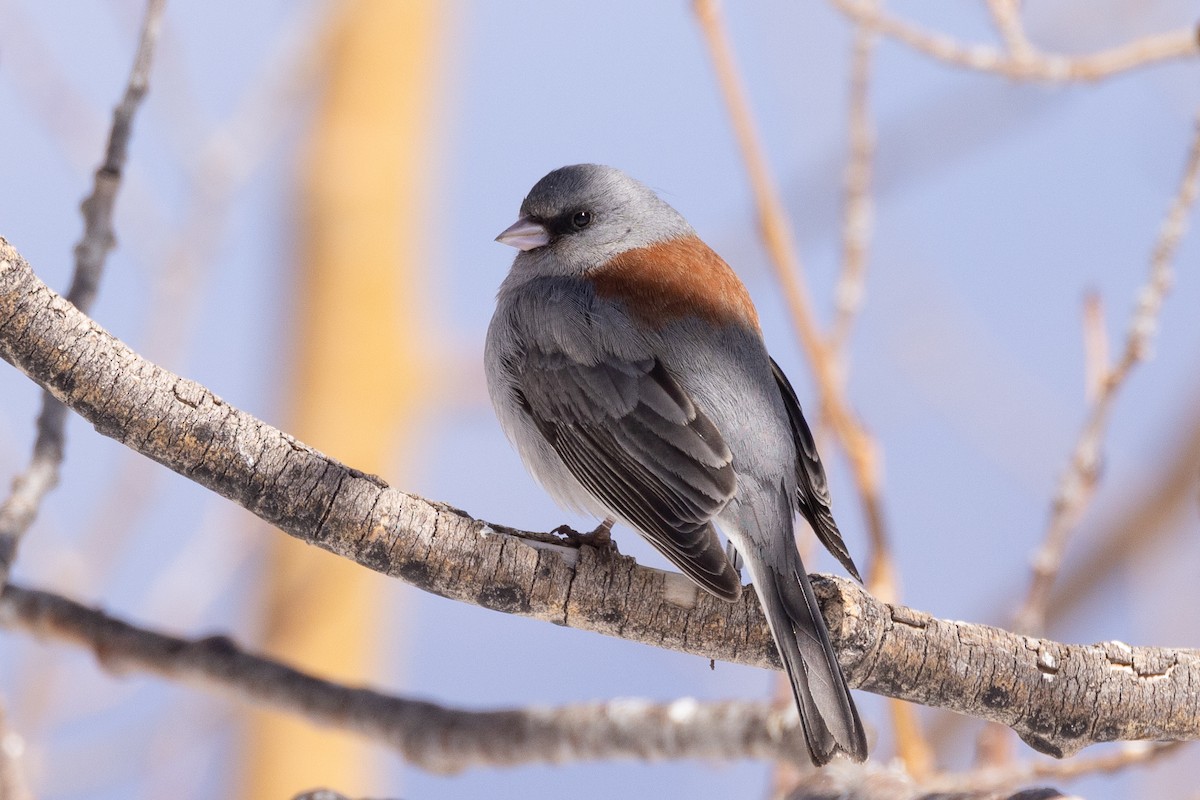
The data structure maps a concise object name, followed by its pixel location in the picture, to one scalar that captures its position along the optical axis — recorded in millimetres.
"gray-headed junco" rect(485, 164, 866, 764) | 4585
